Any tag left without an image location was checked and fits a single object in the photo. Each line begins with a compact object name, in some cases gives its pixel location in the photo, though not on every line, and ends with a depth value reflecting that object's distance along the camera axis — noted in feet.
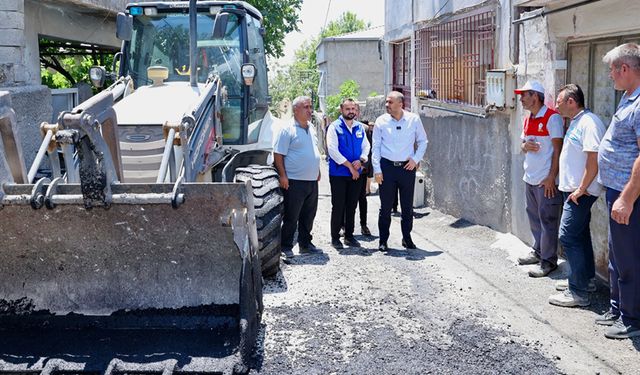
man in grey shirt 25.18
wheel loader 14.46
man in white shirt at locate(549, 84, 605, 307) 18.84
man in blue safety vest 26.94
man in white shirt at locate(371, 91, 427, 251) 26.43
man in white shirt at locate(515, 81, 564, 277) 22.00
